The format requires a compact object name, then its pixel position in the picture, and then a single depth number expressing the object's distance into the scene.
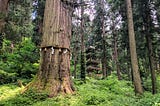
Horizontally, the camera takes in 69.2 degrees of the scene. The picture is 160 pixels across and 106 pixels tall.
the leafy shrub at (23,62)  7.20
